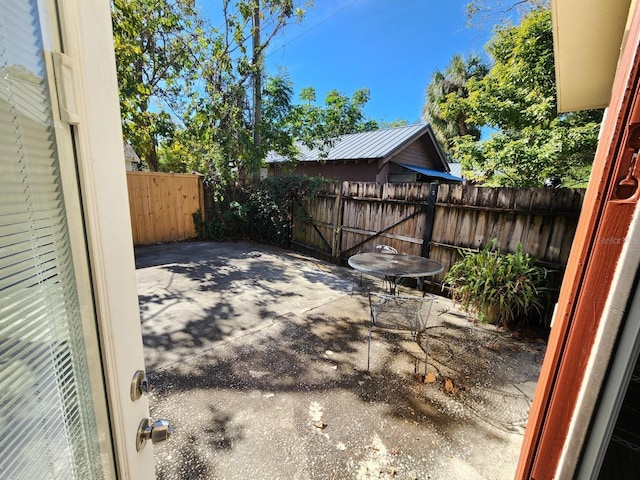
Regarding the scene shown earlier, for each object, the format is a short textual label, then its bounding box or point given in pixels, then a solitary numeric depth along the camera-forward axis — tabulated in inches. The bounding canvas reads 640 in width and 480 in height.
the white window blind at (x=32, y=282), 17.6
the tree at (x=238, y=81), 264.8
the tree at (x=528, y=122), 208.1
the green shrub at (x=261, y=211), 282.0
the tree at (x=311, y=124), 306.7
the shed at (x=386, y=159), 388.2
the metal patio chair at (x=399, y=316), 100.6
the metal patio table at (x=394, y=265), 119.6
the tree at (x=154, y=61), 198.4
